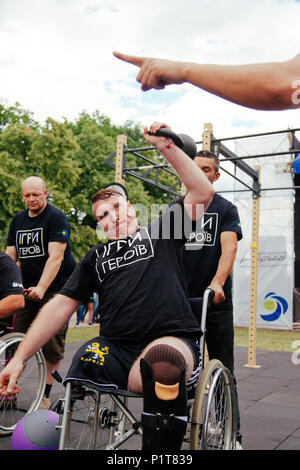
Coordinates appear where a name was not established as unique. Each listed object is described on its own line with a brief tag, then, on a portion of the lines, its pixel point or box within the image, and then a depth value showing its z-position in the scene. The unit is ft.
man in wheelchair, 5.09
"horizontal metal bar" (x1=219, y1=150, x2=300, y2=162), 15.53
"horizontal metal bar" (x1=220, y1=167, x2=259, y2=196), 19.24
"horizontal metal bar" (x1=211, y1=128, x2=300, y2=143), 14.79
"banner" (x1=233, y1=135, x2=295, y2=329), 39.22
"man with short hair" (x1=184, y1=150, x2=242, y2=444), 8.65
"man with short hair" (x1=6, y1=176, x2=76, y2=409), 11.39
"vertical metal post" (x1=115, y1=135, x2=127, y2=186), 16.78
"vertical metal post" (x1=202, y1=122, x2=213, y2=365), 15.74
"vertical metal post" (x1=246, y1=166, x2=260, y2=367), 18.61
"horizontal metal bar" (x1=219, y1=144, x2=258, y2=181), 16.80
